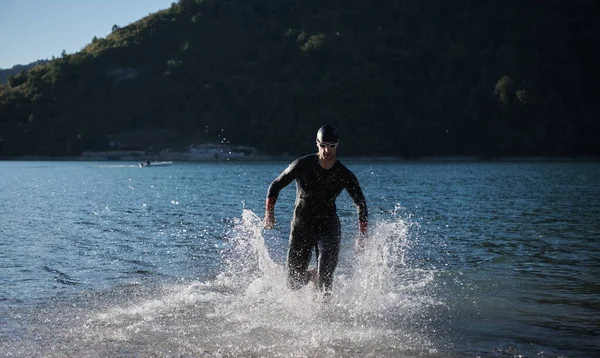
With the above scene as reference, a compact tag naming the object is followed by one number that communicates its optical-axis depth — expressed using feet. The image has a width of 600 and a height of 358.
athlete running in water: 36.42
